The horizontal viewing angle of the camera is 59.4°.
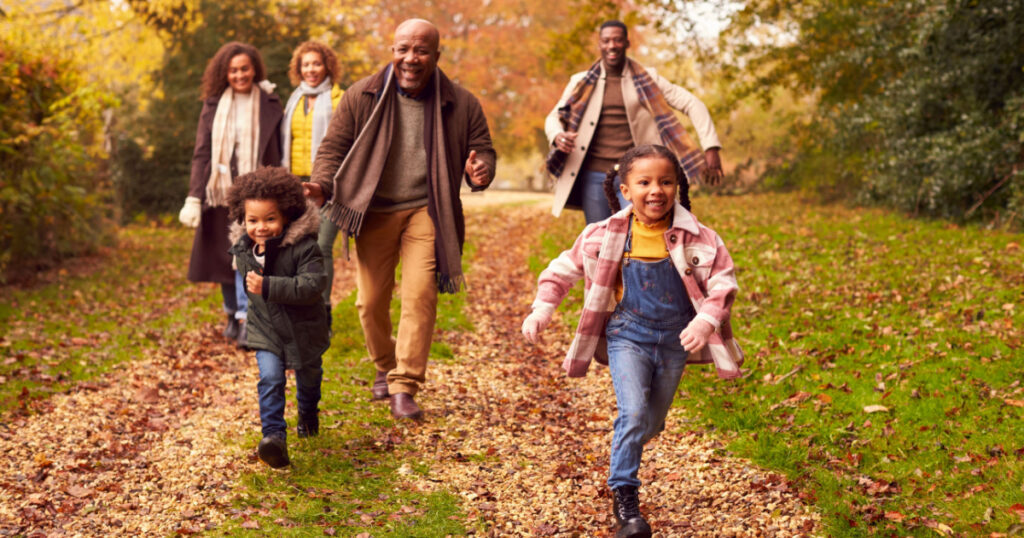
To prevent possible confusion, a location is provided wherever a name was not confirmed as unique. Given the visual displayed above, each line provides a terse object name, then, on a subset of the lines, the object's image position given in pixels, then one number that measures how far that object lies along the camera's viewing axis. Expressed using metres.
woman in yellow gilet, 7.22
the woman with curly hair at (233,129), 7.44
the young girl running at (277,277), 4.52
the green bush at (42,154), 9.48
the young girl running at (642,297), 3.82
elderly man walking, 5.29
